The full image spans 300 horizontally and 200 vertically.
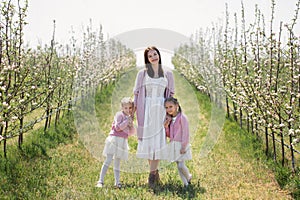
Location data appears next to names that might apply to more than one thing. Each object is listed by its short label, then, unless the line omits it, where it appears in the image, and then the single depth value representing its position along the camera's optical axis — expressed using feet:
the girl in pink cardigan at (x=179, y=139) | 17.48
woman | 17.62
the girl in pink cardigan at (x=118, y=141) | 17.75
